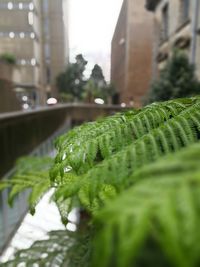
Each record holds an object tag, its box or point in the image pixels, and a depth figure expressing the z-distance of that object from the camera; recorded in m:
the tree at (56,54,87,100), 36.96
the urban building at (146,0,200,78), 9.21
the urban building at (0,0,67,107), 32.88
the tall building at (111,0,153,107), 22.95
